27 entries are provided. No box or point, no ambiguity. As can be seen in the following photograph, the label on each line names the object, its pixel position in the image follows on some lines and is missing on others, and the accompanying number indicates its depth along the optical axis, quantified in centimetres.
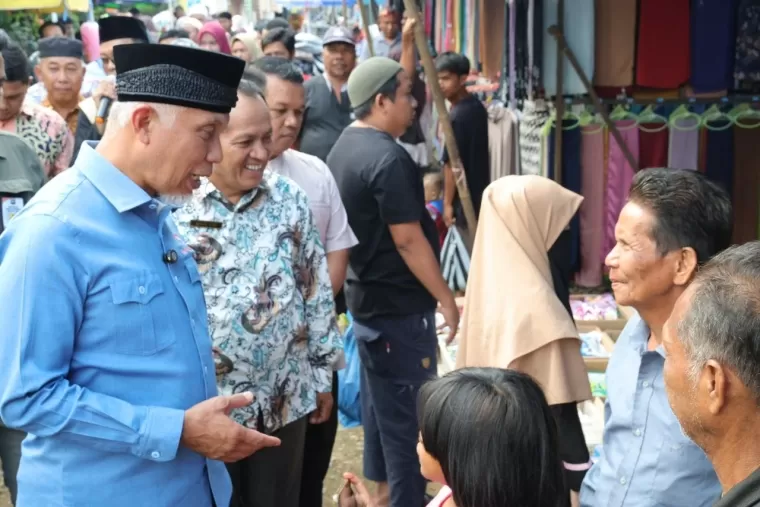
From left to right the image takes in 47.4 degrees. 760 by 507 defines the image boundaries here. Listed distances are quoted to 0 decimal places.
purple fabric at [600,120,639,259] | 634
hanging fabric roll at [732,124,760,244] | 623
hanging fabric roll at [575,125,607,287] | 644
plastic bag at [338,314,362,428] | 481
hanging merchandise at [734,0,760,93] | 575
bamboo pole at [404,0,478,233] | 468
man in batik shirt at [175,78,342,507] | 257
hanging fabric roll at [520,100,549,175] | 652
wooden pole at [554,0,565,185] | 604
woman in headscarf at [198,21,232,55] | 989
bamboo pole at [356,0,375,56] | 815
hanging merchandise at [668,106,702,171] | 624
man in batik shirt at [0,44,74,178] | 392
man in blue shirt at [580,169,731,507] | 195
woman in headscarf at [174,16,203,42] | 1044
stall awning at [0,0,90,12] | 734
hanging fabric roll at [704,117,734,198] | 622
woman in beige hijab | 253
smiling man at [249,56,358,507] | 319
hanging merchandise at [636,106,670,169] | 632
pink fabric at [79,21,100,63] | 1132
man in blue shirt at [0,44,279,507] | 182
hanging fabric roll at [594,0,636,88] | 603
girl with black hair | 164
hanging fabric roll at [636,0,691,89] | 595
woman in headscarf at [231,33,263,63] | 861
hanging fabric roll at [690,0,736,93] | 585
